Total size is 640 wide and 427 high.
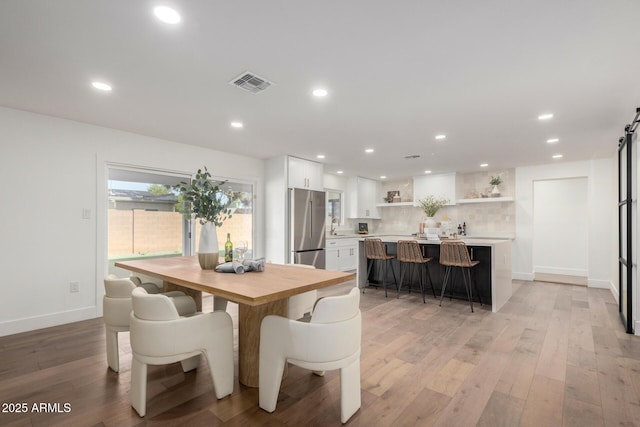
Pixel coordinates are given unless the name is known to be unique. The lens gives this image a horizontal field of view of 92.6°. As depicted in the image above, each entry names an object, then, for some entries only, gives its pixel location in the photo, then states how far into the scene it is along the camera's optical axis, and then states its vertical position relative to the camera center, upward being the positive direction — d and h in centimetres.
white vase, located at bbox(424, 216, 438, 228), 512 -11
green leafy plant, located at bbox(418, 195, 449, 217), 568 +18
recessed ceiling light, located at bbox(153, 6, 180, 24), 169 +115
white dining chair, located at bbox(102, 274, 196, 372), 230 -68
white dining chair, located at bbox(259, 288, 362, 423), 172 -74
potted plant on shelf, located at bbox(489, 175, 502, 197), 655 +73
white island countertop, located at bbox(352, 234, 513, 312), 407 -69
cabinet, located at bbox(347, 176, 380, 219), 776 +52
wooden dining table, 172 -42
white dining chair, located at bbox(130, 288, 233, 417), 178 -72
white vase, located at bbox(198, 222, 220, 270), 246 -25
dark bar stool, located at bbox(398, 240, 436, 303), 455 -58
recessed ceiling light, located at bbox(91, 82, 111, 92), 263 +116
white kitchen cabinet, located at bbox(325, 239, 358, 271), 665 -84
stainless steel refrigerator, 549 -16
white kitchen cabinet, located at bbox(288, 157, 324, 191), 552 +83
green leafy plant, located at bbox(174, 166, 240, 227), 247 +14
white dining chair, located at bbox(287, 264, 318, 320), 253 -75
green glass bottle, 267 -29
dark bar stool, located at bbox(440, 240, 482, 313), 411 -55
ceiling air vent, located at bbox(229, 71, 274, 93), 248 +114
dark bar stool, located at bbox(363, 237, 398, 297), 488 -53
